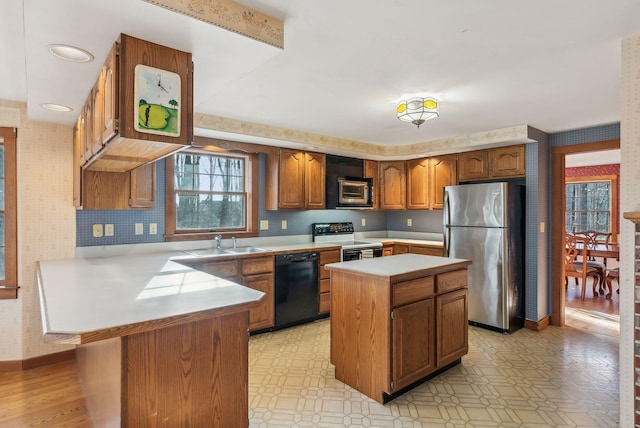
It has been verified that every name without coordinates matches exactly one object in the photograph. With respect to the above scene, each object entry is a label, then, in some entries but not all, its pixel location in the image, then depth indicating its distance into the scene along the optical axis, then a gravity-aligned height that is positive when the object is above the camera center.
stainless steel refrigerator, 3.75 -0.43
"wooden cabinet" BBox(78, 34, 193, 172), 1.54 +0.55
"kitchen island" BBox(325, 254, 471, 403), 2.35 -0.82
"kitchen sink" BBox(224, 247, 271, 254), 3.61 -0.42
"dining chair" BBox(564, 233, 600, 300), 5.07 -0.85
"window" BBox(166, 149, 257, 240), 3.71 +0.21
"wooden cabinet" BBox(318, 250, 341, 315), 4.14 -0.86
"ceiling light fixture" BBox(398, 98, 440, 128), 2.85 +0.86
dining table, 5.06 -0.66
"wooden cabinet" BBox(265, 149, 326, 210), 4.22 +0.41
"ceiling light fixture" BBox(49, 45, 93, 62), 1.61 +0.78
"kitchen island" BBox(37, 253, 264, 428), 1.29 -0.55
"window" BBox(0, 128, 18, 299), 2.91 -0.03
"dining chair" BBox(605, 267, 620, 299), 5.11 -1.03
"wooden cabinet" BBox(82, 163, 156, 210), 2.86 +0.21
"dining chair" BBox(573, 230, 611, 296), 5.10 -0.82
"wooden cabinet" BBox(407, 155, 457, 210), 4.73 +0.45
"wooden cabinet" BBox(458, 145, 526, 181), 4.05 +0.59
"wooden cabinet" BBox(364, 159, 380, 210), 5.20 +0.54
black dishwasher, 3.79 -0.88
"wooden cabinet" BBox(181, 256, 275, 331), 3.33 -0.64
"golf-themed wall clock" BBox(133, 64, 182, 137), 1.56 +0.53
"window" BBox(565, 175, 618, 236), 6.71 +0.13
